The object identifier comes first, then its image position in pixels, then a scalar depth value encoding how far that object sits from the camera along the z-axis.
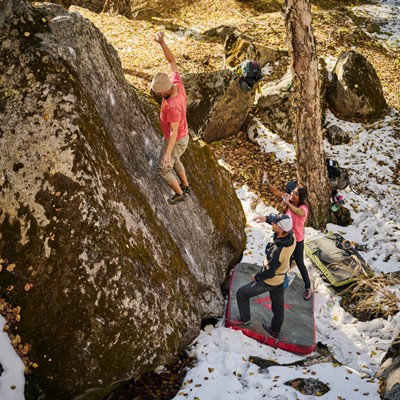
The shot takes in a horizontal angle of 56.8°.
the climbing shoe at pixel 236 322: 6.54
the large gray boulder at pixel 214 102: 11.45
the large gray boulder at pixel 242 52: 13.73
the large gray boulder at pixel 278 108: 12.26
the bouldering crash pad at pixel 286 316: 6.49
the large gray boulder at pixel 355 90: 13.07
